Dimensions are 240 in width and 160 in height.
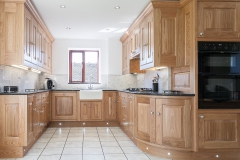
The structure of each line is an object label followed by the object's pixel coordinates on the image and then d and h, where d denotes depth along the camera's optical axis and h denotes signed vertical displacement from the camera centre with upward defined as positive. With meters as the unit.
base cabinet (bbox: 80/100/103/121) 4.78 -0.69
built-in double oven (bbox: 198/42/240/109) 2.60 +0.11
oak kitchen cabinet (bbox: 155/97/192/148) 2.62 -0.56
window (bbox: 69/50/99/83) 5.46 +0.50
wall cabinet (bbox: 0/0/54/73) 2.82 +0.78
